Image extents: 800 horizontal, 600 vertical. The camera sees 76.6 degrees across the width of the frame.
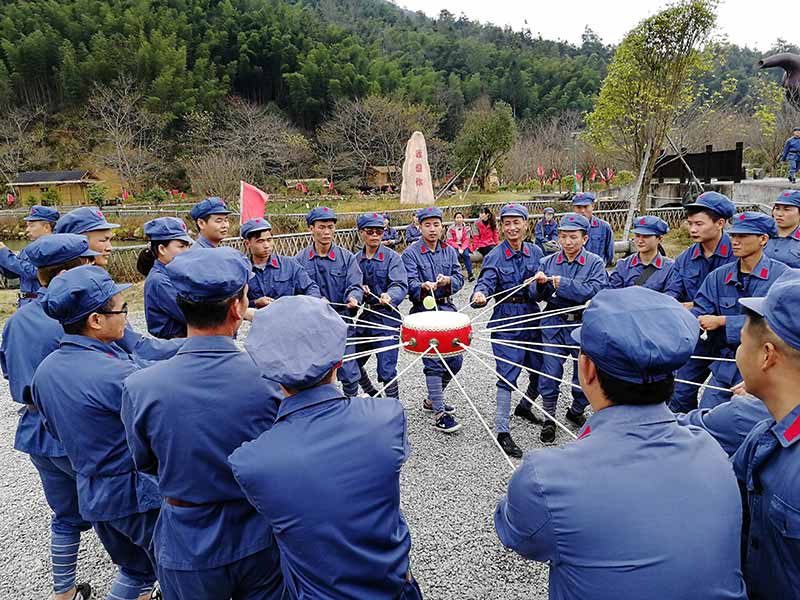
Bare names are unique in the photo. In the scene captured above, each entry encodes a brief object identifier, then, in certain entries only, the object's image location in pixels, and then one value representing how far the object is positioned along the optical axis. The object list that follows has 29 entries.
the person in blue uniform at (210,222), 4.11
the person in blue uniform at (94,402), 2.08
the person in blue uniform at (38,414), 2.61
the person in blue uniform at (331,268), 4.78
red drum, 3.52
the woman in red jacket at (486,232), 10.86
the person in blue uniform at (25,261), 4.64
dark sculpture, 18.88
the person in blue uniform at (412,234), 10.47
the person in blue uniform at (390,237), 11.41
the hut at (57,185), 32.53
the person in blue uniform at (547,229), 10.18
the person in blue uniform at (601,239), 6.95
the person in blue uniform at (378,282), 4.89
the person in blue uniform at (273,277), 4.59
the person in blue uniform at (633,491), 1.19
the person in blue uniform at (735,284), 3.45
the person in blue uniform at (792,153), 13.74
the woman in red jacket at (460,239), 10.48
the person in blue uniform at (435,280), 4.66
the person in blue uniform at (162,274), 3.26
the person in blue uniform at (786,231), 4.41
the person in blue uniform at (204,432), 1.74
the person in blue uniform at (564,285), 4.23
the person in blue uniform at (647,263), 4.77
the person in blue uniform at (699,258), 3.87
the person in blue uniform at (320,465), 1.42
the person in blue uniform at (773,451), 1.30
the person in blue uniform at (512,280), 4.48
